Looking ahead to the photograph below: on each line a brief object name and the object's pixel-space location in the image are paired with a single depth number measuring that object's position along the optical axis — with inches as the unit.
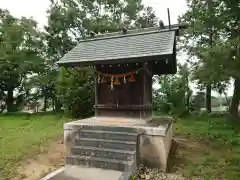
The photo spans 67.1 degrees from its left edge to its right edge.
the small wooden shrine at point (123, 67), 233.5
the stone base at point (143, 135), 200.3
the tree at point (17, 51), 548.1
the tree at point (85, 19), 637.7
